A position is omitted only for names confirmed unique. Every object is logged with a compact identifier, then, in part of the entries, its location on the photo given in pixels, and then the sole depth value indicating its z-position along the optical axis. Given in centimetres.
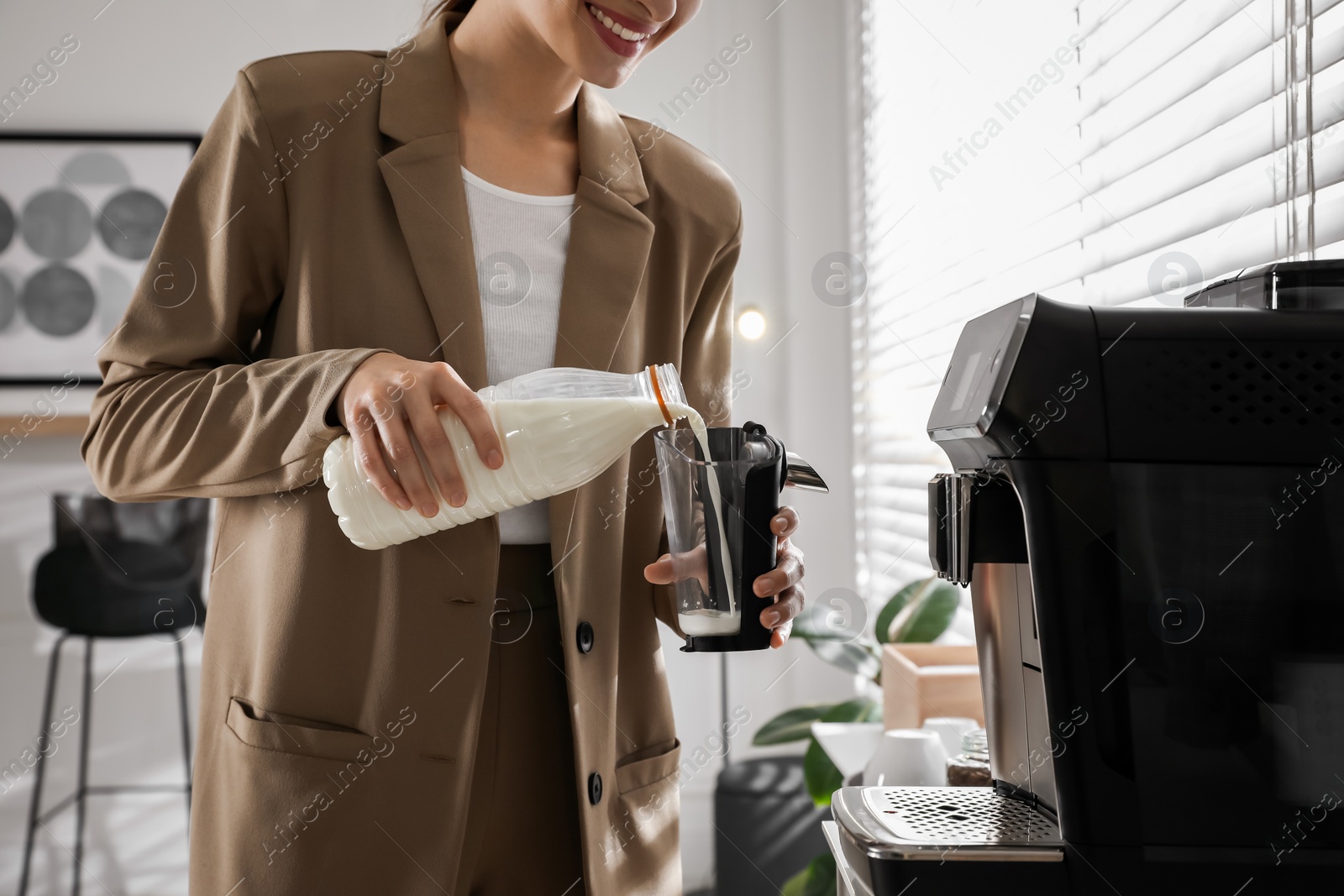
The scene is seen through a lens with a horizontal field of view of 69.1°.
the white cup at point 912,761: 116
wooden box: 137
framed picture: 281
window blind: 91
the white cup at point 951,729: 129
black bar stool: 269
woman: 80
